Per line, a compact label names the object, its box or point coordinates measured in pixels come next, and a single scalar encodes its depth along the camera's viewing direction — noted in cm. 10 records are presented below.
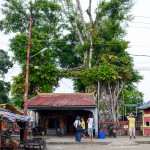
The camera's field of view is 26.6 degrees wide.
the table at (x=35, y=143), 1572
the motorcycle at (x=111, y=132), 2624
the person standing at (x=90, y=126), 2057
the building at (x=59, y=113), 2645
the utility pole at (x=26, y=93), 2030
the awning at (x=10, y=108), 2221
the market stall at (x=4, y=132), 1408
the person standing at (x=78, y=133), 2030
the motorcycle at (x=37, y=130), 2584
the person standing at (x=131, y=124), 2246
